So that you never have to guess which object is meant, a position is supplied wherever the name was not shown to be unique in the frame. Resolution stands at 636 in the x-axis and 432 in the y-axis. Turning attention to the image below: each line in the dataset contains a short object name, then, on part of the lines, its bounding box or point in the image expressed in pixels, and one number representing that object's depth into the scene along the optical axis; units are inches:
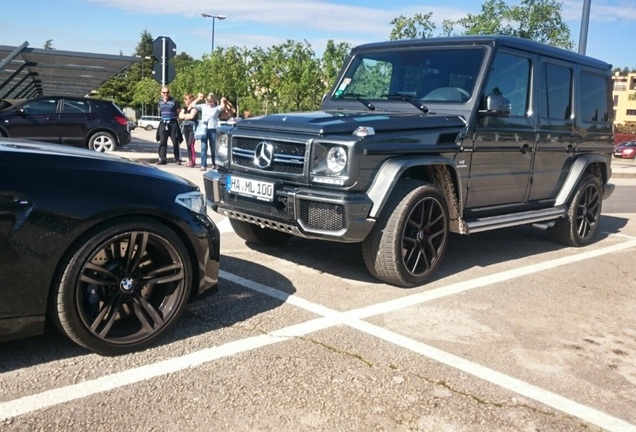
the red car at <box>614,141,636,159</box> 1357.8
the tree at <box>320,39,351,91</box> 1133.7
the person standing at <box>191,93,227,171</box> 516.4
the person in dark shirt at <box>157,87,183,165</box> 548.1
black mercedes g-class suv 181.5
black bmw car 119.0
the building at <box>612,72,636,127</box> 3604.8
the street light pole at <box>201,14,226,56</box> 1984.5
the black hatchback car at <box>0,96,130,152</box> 575.2
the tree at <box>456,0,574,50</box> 868.0
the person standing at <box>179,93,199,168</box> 548.4
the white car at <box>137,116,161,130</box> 2216.4
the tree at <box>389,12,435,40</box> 832.9
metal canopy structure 542.0
